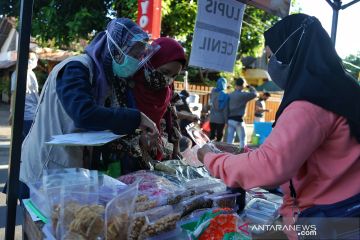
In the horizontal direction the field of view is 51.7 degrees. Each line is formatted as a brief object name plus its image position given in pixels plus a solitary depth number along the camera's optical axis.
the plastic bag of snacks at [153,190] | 1.44
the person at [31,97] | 4.24
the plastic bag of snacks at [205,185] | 1.71
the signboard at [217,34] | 2.83
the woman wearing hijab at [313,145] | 1.14
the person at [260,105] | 10.71
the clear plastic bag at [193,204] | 1.48
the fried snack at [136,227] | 1.29
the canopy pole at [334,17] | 3.25
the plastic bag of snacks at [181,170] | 1.96
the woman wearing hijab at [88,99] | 1.64
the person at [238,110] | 8.23
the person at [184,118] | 2.45
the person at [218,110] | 8.49
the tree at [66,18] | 7.67
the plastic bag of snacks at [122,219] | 1.28
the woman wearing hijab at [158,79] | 2.03
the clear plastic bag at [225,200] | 1.61
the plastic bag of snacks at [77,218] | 1.27
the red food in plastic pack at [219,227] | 1.33
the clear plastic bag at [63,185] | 1.39
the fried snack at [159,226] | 1.29
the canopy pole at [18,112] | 1.63
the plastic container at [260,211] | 1.56
